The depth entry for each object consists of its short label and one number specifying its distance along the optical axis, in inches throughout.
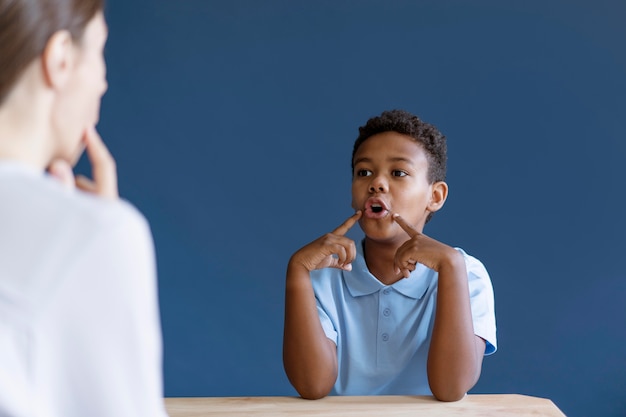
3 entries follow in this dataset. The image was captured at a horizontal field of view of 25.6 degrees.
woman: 34.8
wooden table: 64.8
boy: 71.3
